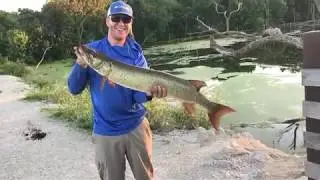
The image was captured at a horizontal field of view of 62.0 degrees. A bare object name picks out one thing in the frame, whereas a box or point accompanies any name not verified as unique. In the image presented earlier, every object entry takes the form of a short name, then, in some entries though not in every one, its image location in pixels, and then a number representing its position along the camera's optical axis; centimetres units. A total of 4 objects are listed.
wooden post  209
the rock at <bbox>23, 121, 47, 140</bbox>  486
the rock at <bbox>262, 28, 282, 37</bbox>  1173
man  183
